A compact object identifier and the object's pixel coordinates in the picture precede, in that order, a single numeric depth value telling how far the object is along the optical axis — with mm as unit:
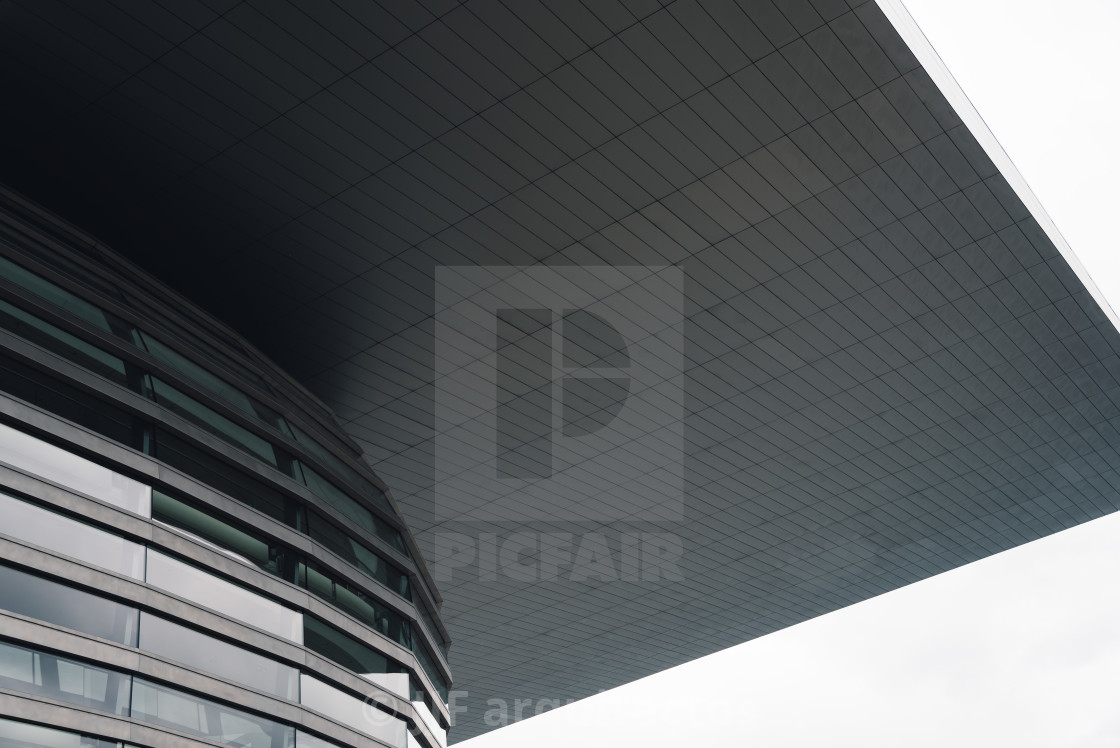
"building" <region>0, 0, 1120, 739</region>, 17906
